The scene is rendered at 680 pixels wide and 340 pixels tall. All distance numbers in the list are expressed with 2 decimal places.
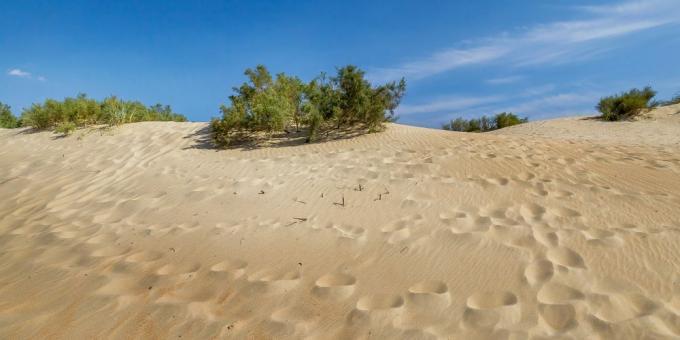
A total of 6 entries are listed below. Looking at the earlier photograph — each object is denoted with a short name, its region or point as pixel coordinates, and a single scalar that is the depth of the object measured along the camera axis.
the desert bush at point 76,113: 9.26
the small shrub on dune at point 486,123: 16.33
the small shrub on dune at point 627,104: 11.69
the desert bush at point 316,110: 7.50
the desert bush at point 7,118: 14.16
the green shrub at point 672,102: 13.21
